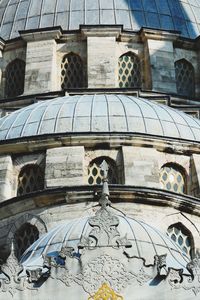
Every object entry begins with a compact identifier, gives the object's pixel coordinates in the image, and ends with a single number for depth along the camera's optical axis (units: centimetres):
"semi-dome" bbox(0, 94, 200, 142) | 2864
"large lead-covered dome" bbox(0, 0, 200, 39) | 3841
